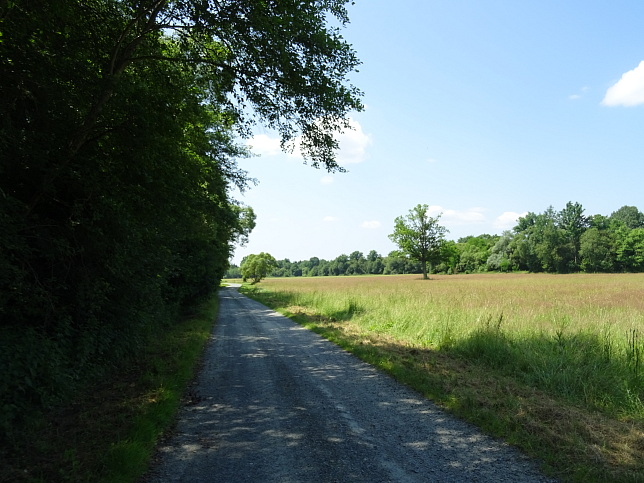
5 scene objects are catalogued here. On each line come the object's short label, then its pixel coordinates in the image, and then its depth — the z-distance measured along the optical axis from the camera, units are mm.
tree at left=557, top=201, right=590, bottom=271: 87806
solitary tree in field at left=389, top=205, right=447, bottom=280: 59875
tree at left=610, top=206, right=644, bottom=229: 121688
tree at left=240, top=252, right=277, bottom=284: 68062
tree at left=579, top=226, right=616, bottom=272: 71562
